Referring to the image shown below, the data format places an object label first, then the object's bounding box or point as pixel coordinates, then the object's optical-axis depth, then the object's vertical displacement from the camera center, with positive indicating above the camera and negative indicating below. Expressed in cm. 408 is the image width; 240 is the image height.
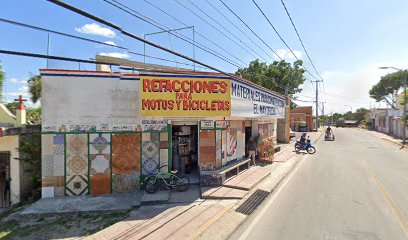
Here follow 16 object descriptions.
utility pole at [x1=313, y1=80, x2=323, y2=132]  5447 +494
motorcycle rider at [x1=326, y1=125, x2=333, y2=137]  3372 -193
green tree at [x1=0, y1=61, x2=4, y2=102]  1757 +269
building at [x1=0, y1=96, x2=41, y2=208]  1028 -226
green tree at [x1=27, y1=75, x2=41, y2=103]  2409 +324
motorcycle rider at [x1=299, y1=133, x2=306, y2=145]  2185 -189
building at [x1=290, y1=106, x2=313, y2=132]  5113 +0
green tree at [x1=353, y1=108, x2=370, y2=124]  9332 +200
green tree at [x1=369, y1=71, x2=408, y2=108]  6675 +932
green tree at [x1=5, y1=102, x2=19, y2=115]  2150 +123
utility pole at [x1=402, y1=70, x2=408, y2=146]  2789 +26
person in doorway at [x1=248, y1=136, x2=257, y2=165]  1520 -190
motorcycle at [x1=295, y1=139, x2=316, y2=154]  2130 -250
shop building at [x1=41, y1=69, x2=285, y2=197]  998 -19
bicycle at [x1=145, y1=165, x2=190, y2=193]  1015 -261
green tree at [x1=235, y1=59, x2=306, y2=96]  3842 +731
